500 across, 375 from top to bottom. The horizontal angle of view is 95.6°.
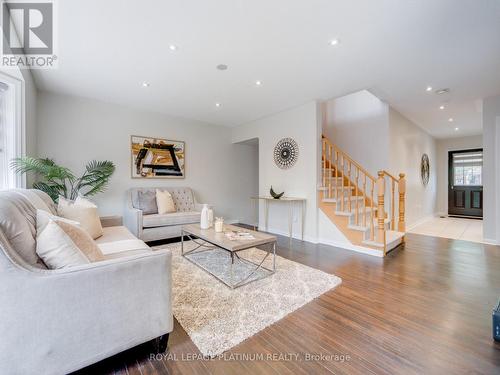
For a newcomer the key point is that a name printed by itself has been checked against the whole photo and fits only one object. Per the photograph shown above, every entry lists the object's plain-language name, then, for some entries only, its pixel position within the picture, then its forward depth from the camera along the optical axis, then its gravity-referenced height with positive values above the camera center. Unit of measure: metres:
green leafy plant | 3.05 +0.07
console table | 4.04 -0.37
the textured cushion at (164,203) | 4.06 -0.32
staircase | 3.36 -0.41
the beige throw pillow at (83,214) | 2.34 -0.30
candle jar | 2.75 -0.50
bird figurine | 4.32 -0.18
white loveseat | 3.66 -0.56
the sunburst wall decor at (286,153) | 4.37 +0.65
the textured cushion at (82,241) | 1.38 -0.35
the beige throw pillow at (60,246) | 1.20 -0.34
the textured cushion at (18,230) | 1.13 -0.24
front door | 6.68 +0.09
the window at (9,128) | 2.48 +0.64
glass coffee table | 2.33 -0.98
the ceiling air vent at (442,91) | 3.63 +1.54
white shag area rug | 1.59 -1.02
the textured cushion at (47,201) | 2.12 -0.16
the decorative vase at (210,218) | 2.95 -0.43
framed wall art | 4.39 +0.56
